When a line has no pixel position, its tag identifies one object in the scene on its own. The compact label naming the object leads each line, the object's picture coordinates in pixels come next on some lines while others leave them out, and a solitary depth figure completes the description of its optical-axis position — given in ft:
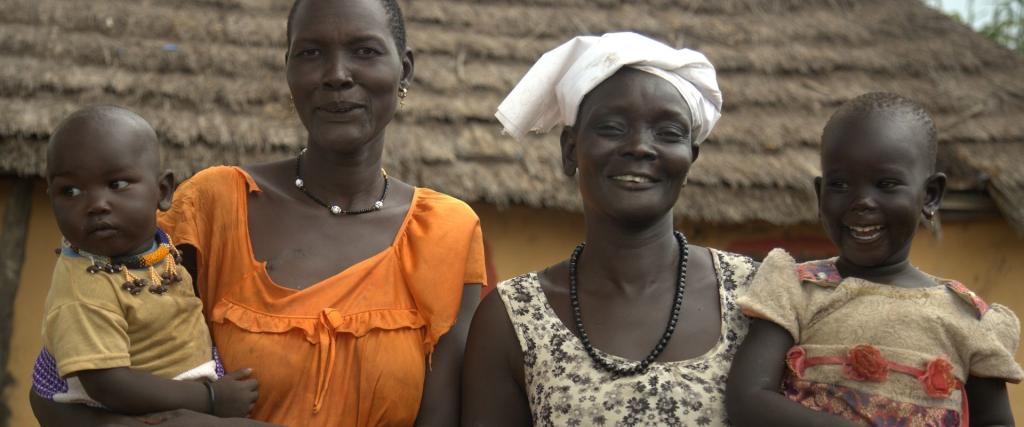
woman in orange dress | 9.43
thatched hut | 20.42
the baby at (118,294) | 8.79
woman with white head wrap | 8.77
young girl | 8.29
